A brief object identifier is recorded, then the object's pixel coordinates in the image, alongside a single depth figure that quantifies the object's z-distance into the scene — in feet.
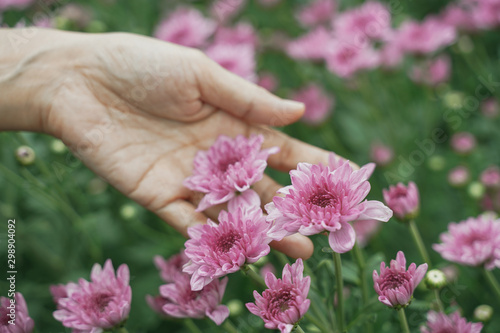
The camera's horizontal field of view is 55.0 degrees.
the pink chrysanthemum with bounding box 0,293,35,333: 4.66
